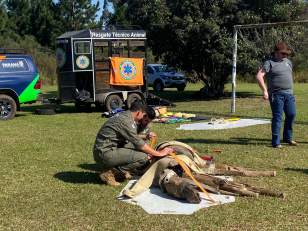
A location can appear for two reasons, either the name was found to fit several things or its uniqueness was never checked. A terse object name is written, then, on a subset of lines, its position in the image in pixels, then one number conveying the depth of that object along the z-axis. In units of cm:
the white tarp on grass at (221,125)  1278
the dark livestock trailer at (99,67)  1703
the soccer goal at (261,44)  1764
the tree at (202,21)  2083
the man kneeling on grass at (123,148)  686
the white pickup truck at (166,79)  3019
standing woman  972
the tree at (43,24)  4972
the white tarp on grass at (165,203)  600
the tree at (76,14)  5078
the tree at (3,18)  4491
